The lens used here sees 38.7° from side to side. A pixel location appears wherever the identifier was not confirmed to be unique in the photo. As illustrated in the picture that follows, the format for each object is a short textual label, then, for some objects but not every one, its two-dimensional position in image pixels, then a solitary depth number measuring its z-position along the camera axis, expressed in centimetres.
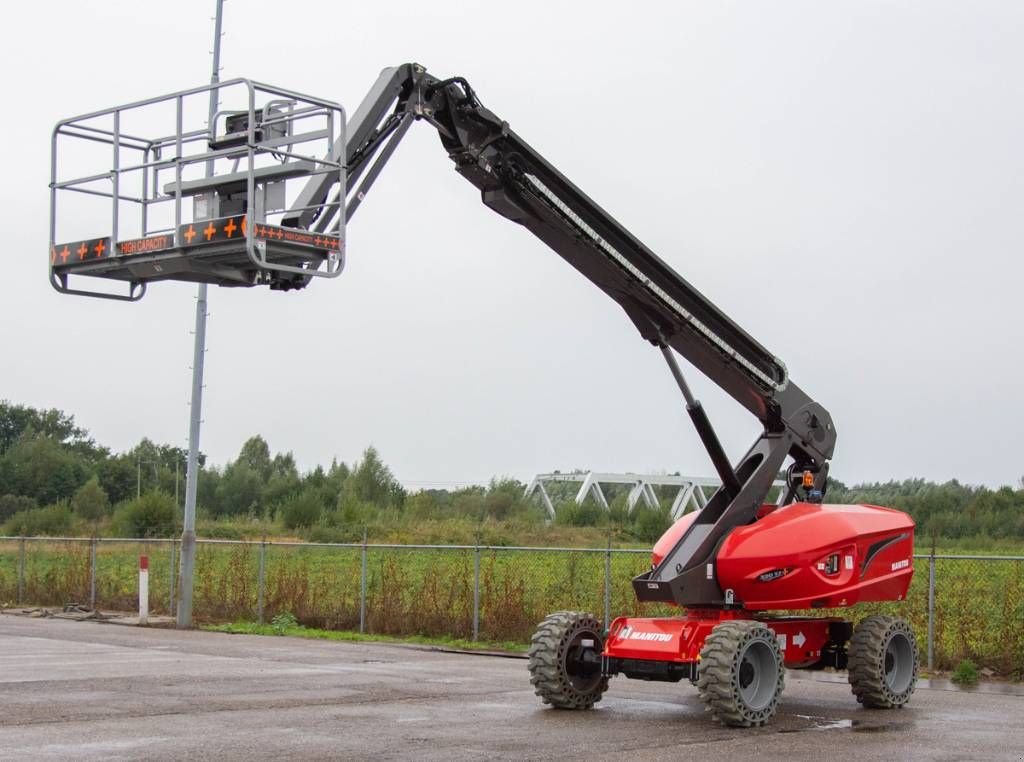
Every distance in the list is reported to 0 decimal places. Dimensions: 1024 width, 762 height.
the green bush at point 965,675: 1853
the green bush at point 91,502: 6838
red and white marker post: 2716
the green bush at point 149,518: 5241
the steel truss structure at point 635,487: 7044
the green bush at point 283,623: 2568
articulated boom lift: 1187
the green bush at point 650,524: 5031
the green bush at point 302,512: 5734
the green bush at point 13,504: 8000
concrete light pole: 2503
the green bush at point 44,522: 5828
